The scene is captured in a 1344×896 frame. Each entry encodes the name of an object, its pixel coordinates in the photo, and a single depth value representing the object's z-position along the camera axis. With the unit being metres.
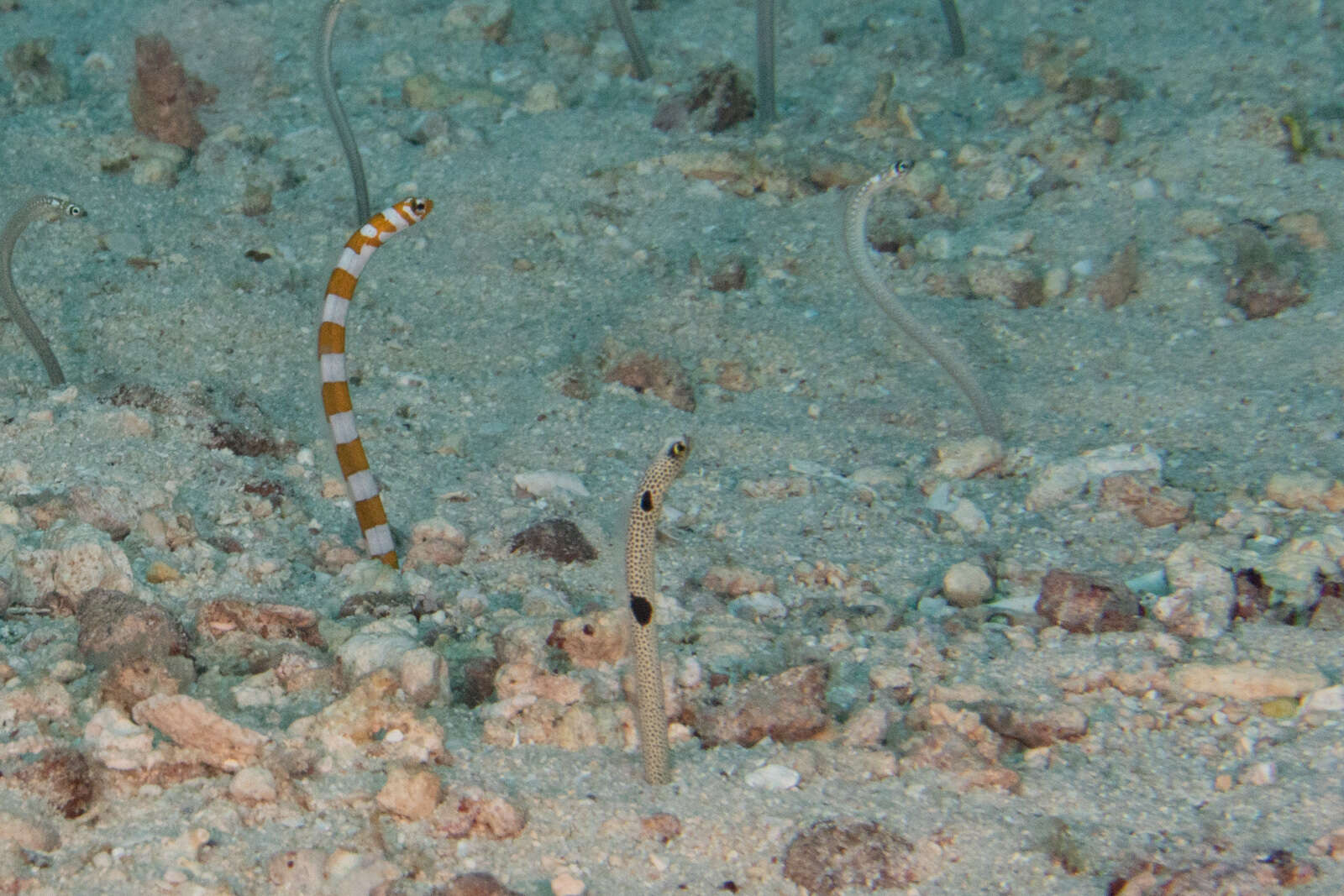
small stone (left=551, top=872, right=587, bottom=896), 2.02
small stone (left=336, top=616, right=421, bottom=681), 2.52
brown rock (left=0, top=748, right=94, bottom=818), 2.07
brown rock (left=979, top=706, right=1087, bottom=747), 2.39
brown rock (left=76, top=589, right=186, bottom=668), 2.48
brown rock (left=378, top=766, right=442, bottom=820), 2.11
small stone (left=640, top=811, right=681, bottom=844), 2.15
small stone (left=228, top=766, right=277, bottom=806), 2.13
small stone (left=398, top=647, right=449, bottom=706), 2.46
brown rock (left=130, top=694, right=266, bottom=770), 2.19
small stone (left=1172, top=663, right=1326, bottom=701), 2.44
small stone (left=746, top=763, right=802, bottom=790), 2.27
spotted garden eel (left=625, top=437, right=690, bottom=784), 1.92
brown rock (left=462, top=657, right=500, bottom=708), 2.57
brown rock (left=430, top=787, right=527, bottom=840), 2.11
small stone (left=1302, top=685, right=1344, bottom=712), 2.39
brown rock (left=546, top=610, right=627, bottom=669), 2.64
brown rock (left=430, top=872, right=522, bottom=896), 1.98
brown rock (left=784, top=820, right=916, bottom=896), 2.05
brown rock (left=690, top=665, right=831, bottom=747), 2.41
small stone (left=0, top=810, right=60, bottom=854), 1.96
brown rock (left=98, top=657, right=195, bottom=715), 2.30
